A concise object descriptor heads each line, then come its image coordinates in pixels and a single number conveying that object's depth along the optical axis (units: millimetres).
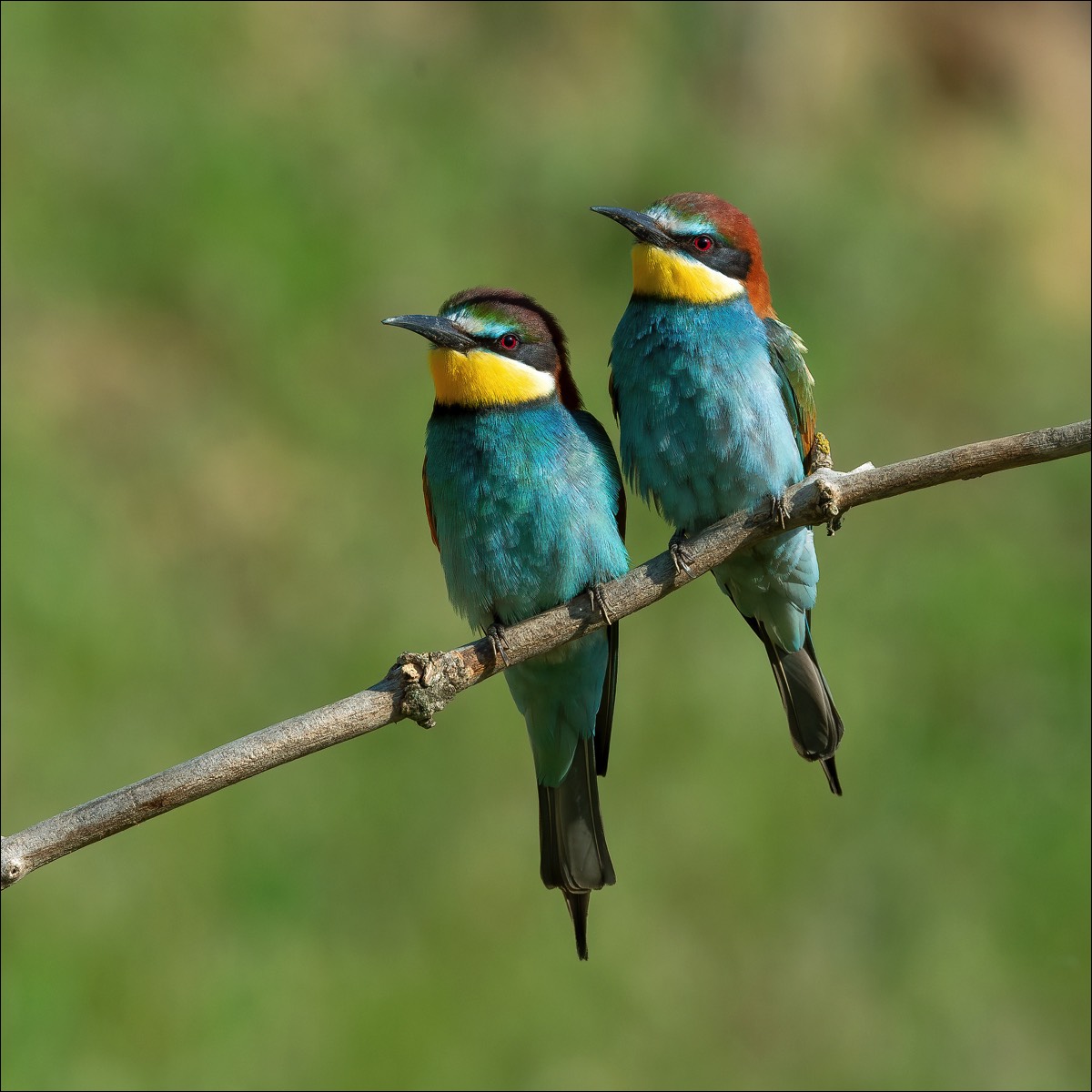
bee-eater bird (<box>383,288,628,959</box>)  6879
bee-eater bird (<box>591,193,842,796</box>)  6805
